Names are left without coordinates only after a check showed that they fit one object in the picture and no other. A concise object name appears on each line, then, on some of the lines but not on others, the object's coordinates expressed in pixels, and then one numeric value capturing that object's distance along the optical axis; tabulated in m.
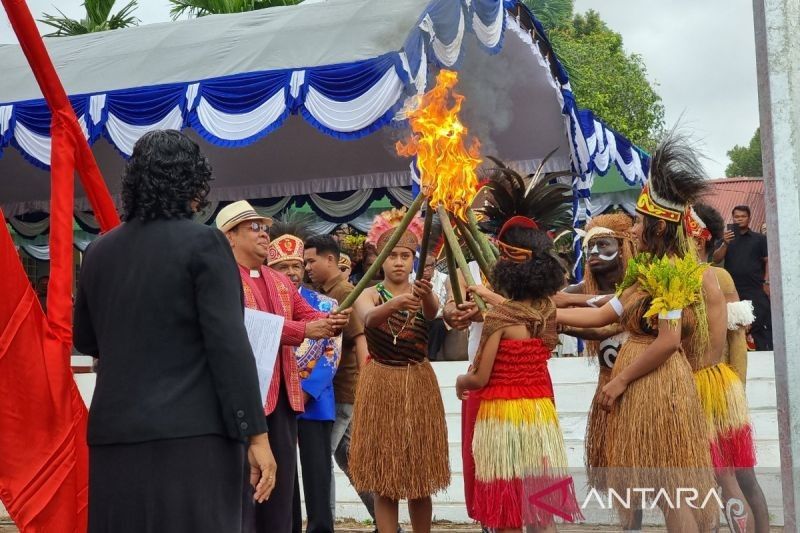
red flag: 4.28
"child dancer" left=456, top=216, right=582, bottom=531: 5.16
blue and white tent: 10.92
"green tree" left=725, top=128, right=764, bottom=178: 57.99
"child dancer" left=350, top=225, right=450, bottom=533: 5.84
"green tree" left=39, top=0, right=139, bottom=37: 23.12
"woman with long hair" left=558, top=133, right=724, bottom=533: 4.80
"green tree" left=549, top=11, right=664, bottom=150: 33.06
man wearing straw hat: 5.20
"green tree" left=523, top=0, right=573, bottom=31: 38.38
